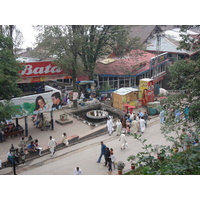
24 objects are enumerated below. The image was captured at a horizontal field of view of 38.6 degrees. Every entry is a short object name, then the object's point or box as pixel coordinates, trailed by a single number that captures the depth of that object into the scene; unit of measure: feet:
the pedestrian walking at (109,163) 41.09
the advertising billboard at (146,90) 76.23
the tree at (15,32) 71.80
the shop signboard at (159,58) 94.28
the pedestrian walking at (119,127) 55.89
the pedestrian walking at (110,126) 56.92
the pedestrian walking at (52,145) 48.02
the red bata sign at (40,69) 70.64
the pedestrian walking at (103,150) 43.33
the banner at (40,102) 53.07
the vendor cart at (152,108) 70.54
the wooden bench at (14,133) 55.36
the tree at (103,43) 81.20
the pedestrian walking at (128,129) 56.16
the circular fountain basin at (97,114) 65.69
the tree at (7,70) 41.98
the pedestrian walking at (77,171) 38.22
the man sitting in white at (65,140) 52.75
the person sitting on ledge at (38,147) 48.73
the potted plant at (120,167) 38.65
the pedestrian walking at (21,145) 48.47
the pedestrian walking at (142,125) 57.06
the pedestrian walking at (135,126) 56.65
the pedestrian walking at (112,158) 42.01
